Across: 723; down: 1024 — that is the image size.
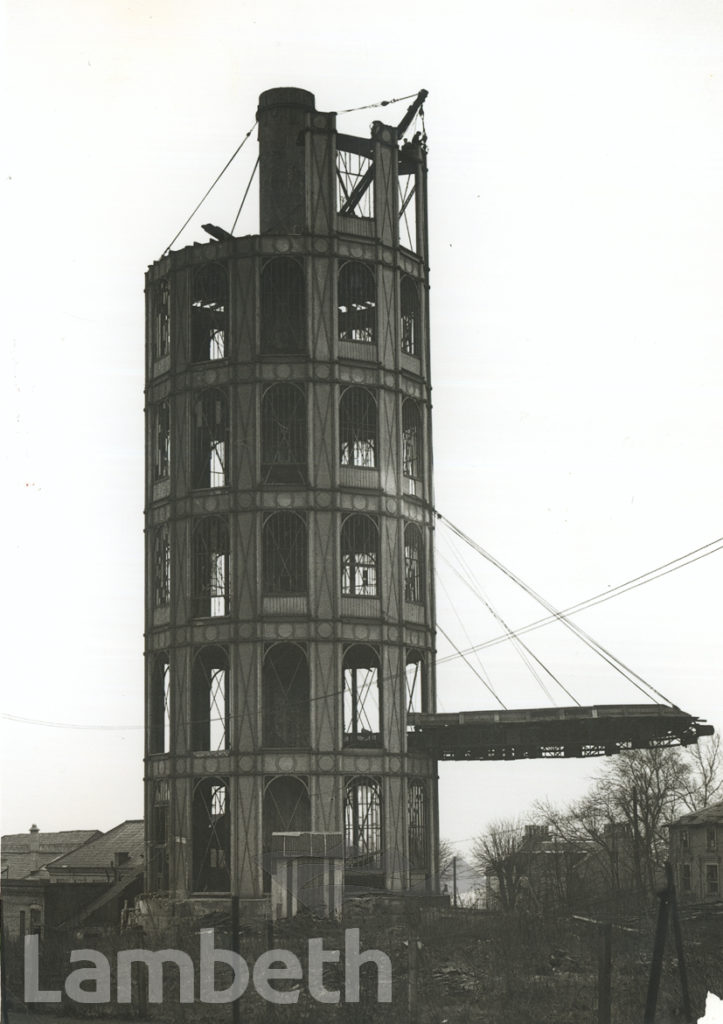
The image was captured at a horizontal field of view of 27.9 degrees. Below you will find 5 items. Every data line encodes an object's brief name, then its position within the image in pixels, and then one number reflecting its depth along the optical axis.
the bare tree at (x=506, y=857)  66.00
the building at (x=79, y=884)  60.84
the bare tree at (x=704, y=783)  80.25
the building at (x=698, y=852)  70.62
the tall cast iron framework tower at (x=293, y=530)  54.19
